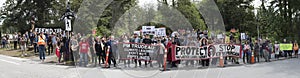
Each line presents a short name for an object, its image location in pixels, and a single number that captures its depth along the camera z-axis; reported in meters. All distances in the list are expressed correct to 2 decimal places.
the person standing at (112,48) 14.46
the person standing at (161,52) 14.22
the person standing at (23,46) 18.23
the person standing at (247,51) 17.62
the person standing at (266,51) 18.55
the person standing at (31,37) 21.78
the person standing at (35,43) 19.78
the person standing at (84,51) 14.51
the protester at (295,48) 22.05
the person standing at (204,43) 15.11
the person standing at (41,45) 15.94
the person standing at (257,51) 18.45
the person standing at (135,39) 15.69
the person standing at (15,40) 24.51
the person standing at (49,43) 19.52
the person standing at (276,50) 21.09
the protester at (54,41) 19.82
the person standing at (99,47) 14.73
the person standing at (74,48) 14.91
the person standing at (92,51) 15.04
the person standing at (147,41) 14.95
